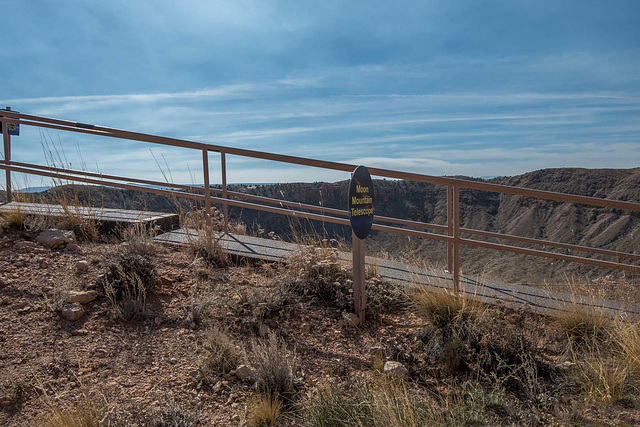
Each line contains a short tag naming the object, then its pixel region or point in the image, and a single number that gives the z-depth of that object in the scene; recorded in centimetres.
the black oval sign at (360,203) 455
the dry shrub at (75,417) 304
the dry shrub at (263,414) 323
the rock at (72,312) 441
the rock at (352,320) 466
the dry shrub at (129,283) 461
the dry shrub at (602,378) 350
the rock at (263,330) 433
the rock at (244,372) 374
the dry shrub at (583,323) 440
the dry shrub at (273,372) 355
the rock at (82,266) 529
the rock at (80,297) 462
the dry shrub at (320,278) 509
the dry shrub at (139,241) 553
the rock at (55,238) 595
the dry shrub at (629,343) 375
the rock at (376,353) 409
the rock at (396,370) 380
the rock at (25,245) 579
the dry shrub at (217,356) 378
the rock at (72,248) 595
